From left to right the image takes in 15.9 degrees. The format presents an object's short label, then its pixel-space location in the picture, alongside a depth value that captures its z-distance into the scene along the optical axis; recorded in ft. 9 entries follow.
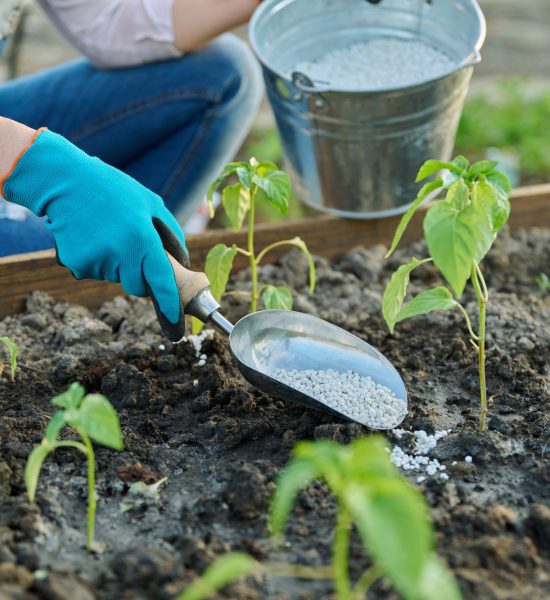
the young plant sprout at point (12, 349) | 5.83
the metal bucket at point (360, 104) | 6.50
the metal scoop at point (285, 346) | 5.87
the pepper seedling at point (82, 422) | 5.12
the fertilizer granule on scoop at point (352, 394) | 5.80
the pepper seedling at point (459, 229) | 5.33
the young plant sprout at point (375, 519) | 4.59
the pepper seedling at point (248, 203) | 6.04
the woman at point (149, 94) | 7.11
